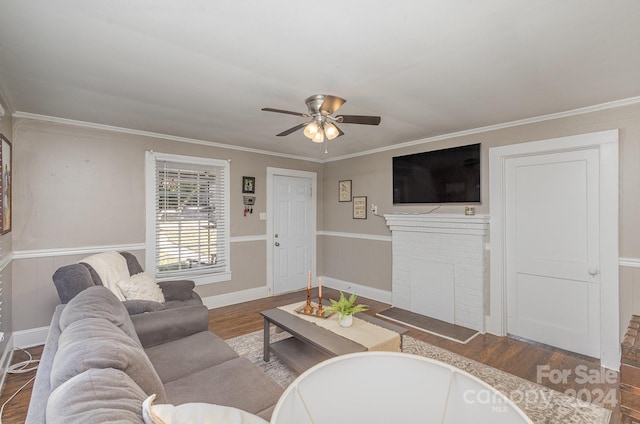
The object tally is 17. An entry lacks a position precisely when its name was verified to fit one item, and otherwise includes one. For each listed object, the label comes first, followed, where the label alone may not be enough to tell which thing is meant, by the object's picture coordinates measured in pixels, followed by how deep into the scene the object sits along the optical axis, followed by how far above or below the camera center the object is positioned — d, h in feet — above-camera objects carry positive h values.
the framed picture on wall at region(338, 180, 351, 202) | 17.04 +1.30
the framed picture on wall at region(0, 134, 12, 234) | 8.00 +0.78
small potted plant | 8.11 -2.55
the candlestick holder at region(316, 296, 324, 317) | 8.89 -2.82
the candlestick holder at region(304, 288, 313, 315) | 9.08 -2.83
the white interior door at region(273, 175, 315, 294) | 16.61 -1.02
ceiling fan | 7.96 +2.49
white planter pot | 8.14 -2.83
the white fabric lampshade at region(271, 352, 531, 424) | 1.07 -0.68
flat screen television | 12.03 +1.58
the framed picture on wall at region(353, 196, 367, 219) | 16.21 +0.36
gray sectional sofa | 2.65 -1.81
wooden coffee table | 7.13 -3.04
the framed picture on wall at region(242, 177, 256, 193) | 15.24 +1.47
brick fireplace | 11.81 -2.20
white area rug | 6.89 -4.47
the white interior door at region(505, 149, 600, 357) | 9.63 -1.19
